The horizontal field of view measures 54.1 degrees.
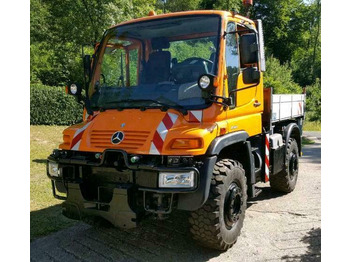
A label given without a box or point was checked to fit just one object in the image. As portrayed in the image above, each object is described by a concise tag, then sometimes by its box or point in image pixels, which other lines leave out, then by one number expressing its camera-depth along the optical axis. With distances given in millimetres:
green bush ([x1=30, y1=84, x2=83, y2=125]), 15758
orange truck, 3305
